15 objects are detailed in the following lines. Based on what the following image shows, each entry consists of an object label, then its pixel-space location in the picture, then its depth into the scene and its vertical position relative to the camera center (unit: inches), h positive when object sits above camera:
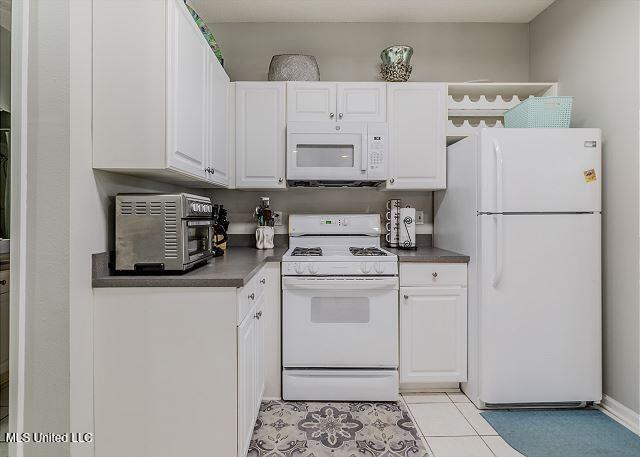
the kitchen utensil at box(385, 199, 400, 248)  111.9 +1.8
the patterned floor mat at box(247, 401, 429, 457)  72.0 -43.7
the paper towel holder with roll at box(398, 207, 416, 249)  106.9 -0.3
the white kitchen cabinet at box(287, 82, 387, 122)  103.2 +35.6
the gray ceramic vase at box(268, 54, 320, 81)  105.7 +45.7
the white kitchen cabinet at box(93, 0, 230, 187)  58.3 +22.6
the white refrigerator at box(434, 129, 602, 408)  83.8 -8.7
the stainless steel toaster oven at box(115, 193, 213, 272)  61.8 -1.3
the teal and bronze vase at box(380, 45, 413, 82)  102.8 +46.4
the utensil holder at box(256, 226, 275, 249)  109.0 -3.3
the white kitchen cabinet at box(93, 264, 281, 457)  58.1 -23.1
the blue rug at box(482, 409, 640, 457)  71.6 -43.4
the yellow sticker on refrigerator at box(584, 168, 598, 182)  84.0 +11.9
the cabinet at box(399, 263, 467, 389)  92.0 -24.1
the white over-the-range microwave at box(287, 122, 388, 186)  98.6 +19.9
